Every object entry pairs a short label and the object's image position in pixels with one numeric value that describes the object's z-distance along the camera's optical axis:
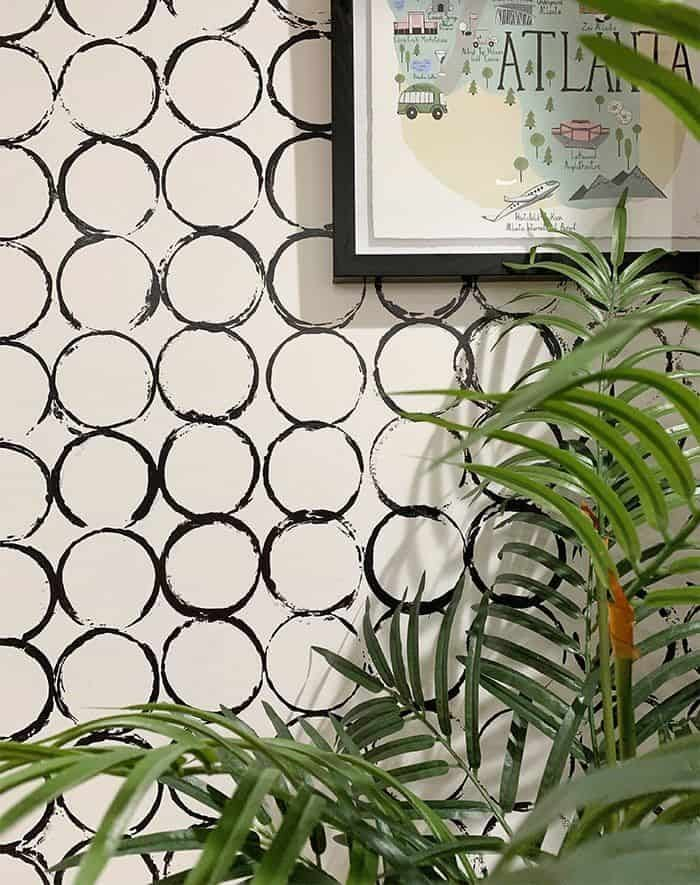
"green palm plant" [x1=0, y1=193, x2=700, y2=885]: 0.38
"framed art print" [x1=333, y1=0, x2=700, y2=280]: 1.03
